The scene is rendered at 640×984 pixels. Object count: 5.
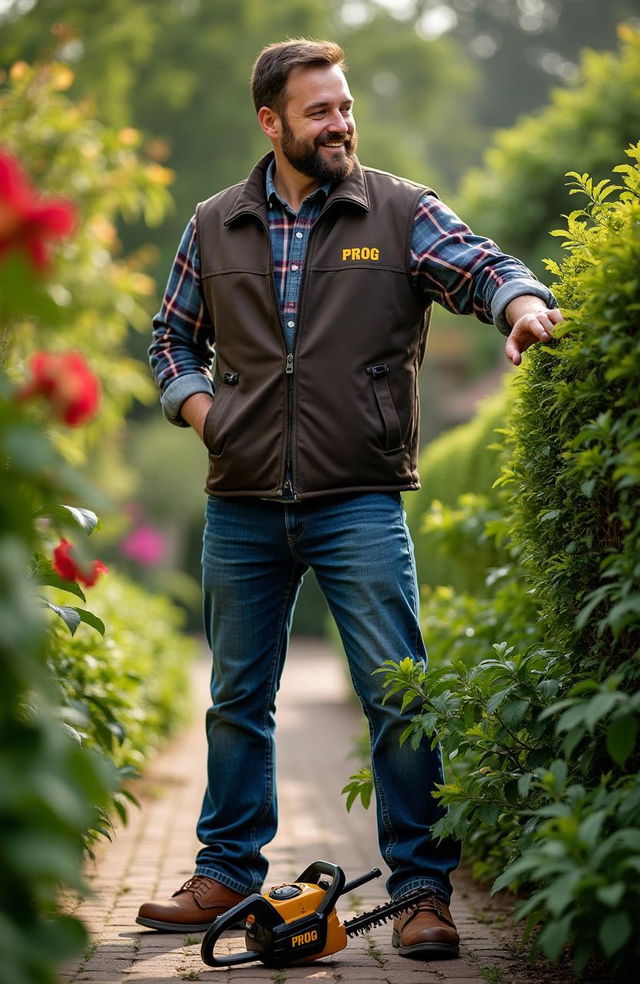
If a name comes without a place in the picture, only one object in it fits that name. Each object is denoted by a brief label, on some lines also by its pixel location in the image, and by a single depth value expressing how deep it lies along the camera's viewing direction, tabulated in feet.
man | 18.98
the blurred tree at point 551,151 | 64.85
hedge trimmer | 17.48
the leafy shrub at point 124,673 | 21.13
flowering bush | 9.32
